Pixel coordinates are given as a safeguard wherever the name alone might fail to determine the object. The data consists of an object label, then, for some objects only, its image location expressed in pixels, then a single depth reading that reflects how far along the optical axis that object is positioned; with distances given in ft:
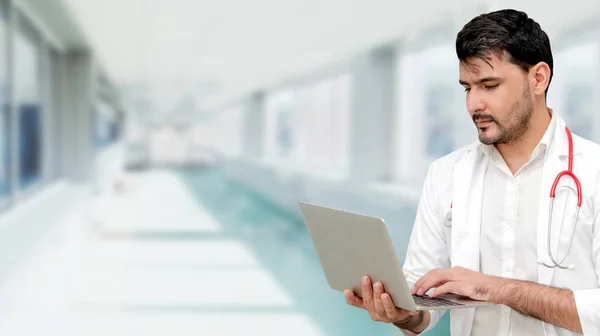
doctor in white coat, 5.11
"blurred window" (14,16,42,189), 22.84
